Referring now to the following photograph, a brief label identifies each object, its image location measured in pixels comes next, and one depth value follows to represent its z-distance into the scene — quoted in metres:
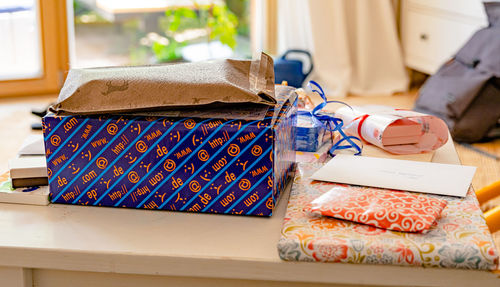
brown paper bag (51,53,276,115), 1.51
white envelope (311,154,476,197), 1.59
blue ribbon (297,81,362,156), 1.79
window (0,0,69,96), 4.04
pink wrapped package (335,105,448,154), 1.79
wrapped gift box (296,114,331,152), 1.77
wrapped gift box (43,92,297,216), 1.50
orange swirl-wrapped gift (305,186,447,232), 1.45
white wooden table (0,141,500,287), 1.41
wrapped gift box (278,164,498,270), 1.39
